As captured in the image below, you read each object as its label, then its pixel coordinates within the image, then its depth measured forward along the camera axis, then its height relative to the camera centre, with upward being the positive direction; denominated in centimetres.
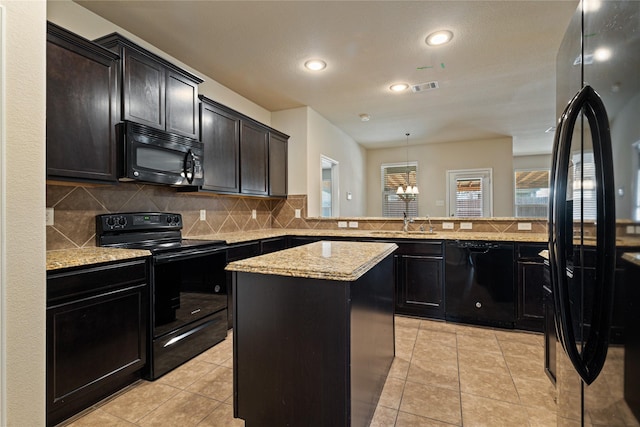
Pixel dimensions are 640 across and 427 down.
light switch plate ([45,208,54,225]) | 194 +0
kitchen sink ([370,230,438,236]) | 352 -23
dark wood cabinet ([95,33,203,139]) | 211 +98
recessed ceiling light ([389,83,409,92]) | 355 +151
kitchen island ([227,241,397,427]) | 126 -56
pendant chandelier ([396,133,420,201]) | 552 +41
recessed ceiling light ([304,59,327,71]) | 299 +151
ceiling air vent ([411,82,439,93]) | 351 +150
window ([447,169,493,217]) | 634 +43
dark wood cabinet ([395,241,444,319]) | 317 -70
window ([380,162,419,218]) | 691 +67
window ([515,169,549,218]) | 717 +48
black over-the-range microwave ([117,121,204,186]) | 208 +46
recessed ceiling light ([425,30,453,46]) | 252 +150
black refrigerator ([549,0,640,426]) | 63 -1
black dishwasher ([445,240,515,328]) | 292 -69
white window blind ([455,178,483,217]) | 644 +34
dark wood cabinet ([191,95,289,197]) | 297 +70
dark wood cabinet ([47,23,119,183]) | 172 +66
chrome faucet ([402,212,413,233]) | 389 -12
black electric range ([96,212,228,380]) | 208 -52
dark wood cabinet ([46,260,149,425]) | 155 -66
